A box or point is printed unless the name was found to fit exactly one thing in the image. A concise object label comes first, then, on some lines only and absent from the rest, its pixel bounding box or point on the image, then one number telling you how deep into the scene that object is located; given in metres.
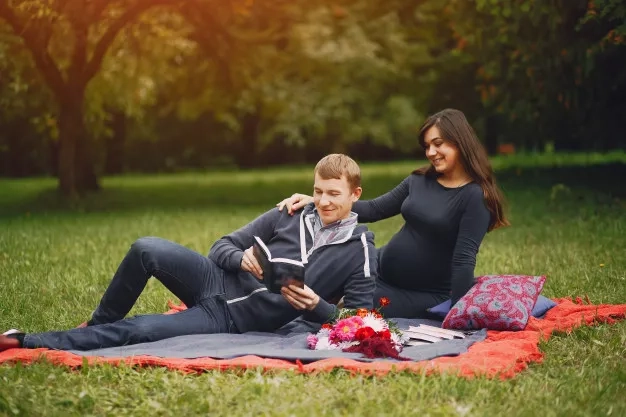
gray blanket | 5.03
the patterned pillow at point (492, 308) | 5.96
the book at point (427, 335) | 5.64
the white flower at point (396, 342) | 5.15
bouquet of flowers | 5.08
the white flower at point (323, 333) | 5.33
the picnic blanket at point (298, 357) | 4.80
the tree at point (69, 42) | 16.02
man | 5.46
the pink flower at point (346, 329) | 5.18
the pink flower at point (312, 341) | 5.35
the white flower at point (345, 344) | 5.18
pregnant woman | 6.13
